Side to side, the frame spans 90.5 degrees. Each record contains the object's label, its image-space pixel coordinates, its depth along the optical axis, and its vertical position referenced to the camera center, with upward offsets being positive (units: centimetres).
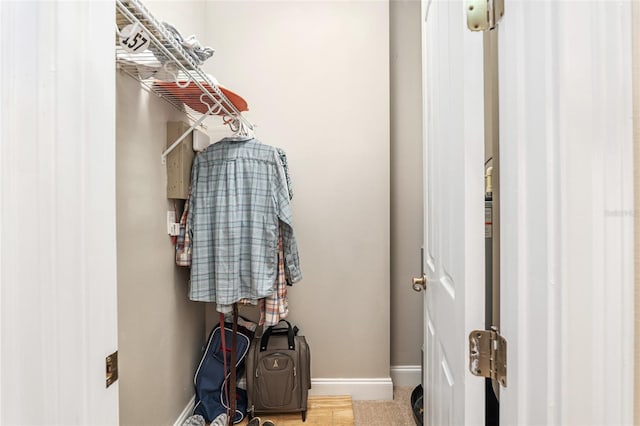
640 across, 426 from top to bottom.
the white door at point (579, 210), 40 +0
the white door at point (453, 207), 63 +1
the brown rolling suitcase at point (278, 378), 176 -93
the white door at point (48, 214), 51 +0
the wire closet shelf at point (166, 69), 91 +54
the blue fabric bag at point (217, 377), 175 -93
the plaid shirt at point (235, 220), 154 -4
